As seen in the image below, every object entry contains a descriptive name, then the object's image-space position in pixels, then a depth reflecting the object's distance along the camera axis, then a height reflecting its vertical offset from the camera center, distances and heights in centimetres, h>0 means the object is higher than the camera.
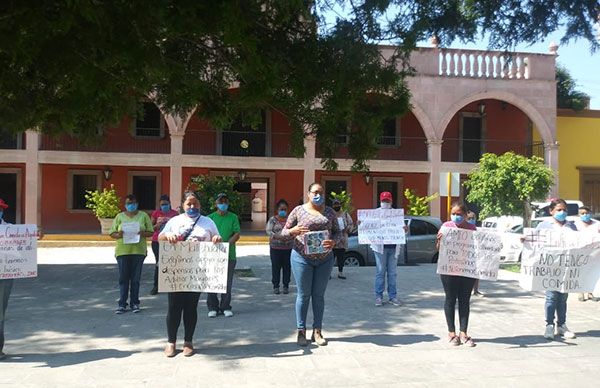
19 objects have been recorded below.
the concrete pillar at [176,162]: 2222 +153
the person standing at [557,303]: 657 -117
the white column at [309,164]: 2281 +157
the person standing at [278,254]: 973 -93
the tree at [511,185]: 1605 +56
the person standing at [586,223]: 883 -30
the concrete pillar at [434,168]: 2355 +150
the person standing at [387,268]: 864 -104
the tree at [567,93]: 2845 +592
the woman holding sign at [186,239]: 585 -43
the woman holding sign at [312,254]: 612 -58
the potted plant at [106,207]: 2094 -30
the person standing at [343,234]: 1048 -61
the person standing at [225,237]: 783 -52
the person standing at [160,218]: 932 -32
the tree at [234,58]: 487 +156
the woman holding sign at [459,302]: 627 -113
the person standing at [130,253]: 797 -78
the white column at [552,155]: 2377 +215
